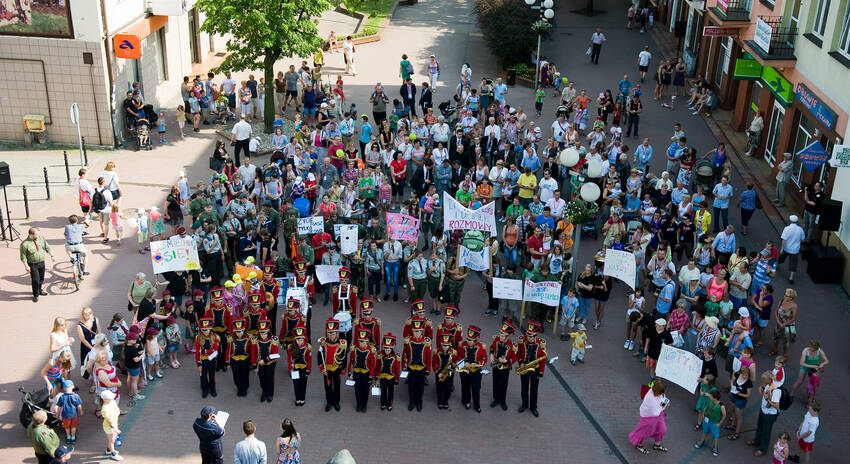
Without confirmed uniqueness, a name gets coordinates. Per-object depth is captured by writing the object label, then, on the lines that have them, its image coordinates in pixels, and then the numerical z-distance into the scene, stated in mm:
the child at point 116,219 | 21109
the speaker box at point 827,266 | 20312
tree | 26031
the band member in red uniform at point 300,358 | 15352
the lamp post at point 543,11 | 30234
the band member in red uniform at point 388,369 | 15281
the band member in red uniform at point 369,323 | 15984
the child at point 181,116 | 27797
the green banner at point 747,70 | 26891
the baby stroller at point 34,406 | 14211
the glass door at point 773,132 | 26125
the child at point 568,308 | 17656
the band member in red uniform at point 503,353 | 15469
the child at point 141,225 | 20375
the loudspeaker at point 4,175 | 20688
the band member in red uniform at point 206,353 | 15492
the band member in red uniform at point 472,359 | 15336
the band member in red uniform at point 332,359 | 15242
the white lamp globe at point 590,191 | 18531
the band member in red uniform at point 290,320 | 16141
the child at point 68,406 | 14227
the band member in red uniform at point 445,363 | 15359
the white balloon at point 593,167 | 21141
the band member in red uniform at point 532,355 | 15422
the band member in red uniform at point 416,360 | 15391
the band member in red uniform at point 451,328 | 15703
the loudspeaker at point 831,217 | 20094
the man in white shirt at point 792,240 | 19866
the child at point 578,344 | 16797
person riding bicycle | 18955
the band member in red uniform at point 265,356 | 15461
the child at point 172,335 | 16391
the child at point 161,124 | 27547
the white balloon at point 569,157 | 20781
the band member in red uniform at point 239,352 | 15516
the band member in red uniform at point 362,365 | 15141
